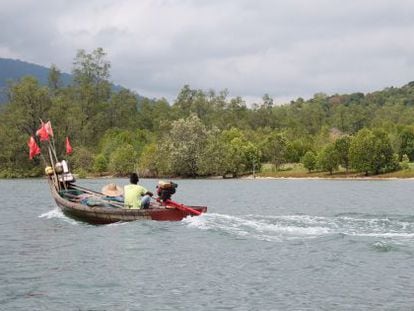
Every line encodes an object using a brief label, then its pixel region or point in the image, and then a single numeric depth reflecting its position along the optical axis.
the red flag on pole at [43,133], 42.56
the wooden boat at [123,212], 30.28
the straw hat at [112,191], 34.91
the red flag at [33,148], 42.14
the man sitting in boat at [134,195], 31.28
